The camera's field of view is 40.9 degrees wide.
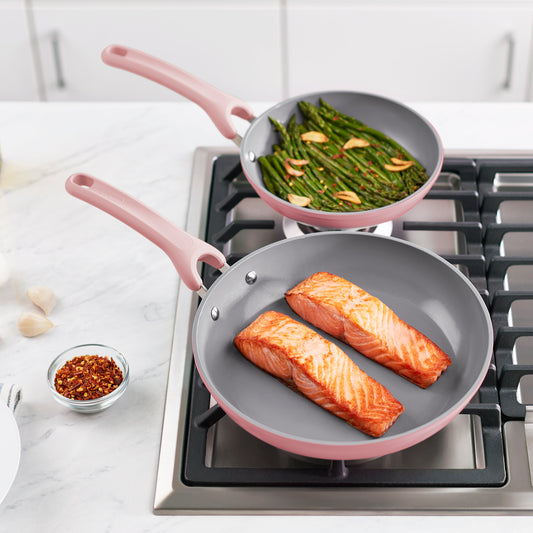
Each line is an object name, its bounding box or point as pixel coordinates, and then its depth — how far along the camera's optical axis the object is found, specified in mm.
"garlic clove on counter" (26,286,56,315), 1317
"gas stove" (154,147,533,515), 1029
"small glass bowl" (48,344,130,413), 1129
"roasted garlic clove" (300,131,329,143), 1575
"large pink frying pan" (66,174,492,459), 1033
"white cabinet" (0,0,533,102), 2756
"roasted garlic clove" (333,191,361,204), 1459
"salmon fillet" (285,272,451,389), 1157
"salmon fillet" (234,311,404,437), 1089
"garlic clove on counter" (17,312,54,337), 1278
